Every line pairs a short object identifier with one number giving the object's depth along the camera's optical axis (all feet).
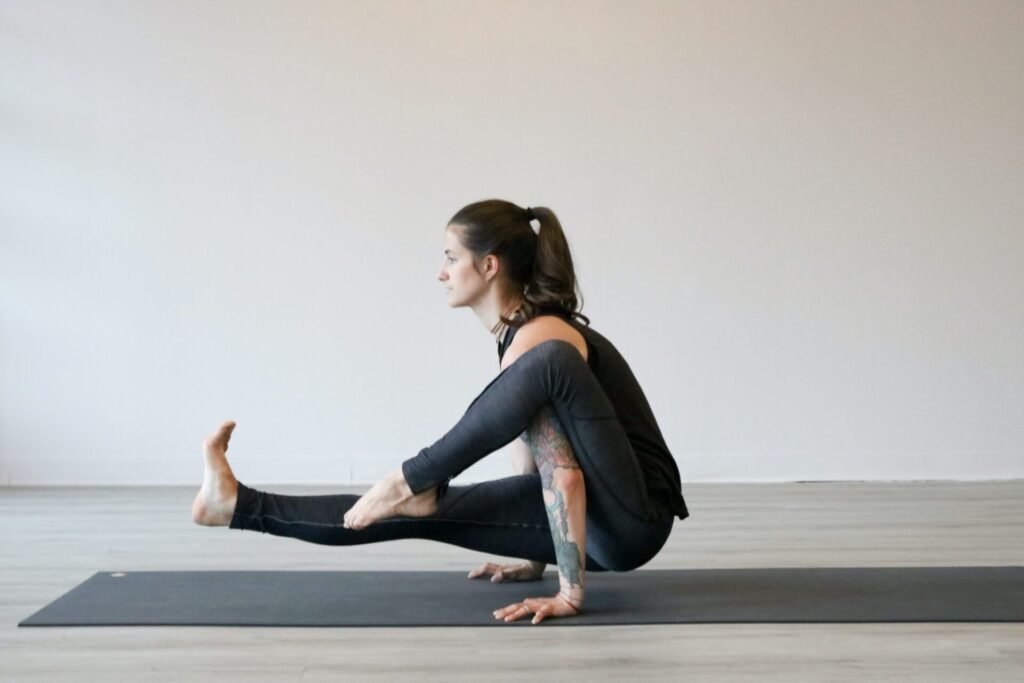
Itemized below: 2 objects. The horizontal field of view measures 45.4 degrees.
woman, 7.69
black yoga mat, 7.94
